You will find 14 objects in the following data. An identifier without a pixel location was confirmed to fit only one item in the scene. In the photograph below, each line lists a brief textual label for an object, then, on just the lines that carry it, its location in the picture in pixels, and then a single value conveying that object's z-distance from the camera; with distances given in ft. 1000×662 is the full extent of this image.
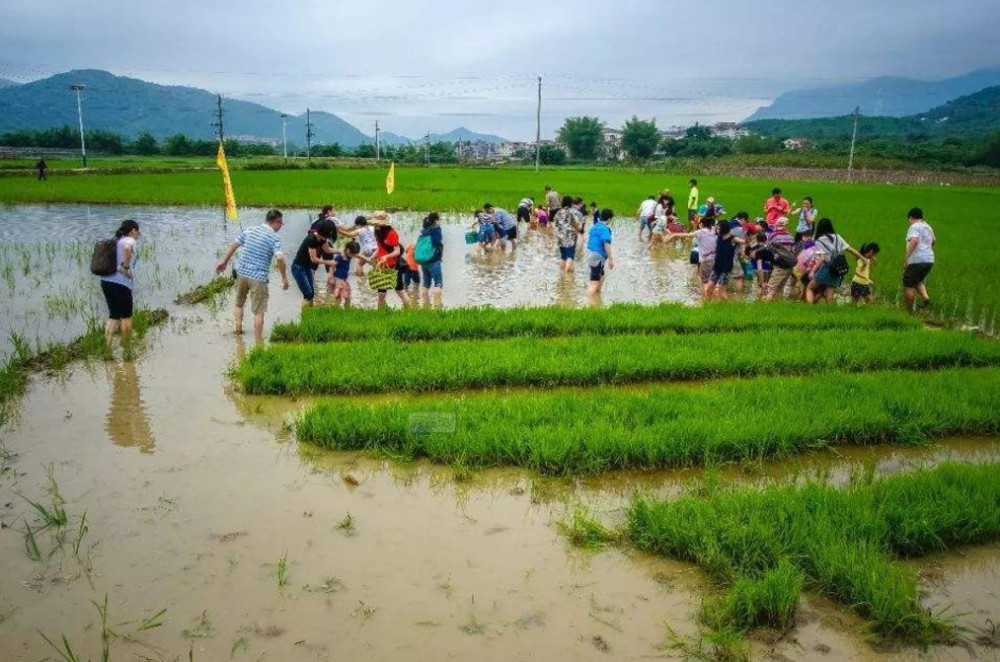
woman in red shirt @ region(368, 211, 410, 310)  32.09
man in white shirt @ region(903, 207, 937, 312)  33.81
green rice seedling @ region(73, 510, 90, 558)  13.64
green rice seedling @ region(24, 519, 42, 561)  13.33
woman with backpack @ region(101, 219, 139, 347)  26.12
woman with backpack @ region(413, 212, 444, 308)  33.83
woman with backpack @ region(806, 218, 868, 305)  33.50
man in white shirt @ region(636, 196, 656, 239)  61.82
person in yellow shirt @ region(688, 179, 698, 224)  63.18
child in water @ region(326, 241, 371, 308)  33.30
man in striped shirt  28.09
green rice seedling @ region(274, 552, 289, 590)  12.74
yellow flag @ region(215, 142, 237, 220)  39.15
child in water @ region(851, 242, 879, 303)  34.50
